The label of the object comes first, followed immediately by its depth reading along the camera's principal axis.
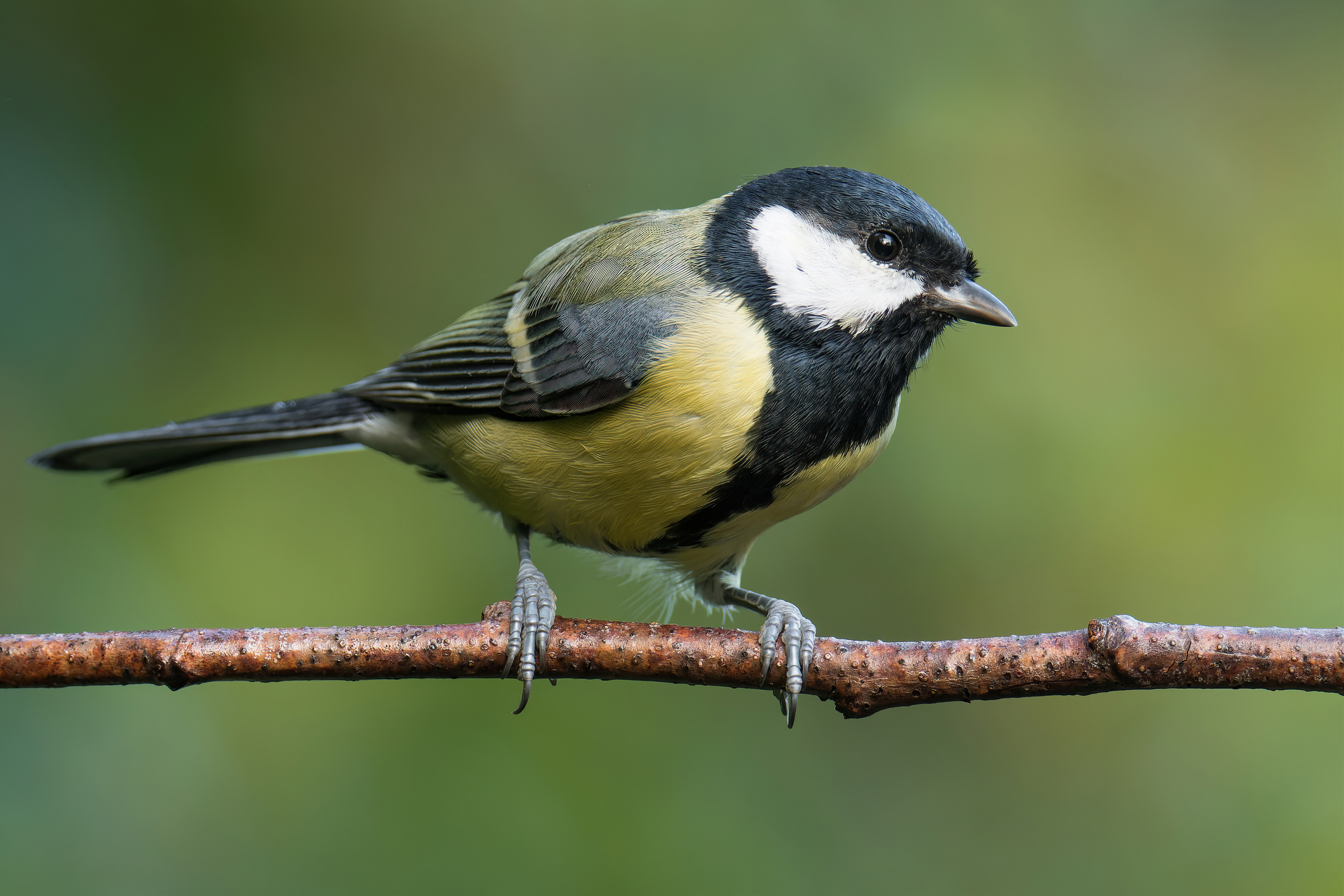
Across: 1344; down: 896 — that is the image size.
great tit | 3.11
